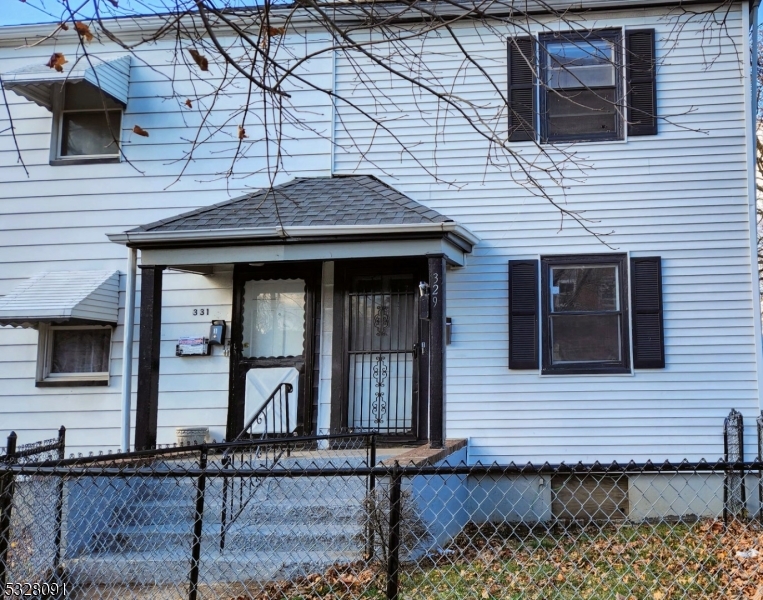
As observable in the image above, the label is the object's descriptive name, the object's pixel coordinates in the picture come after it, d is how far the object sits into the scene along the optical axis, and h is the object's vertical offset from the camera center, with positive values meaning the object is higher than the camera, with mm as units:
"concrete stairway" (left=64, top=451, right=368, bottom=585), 5961 -1400
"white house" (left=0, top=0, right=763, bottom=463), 9008 +1263
